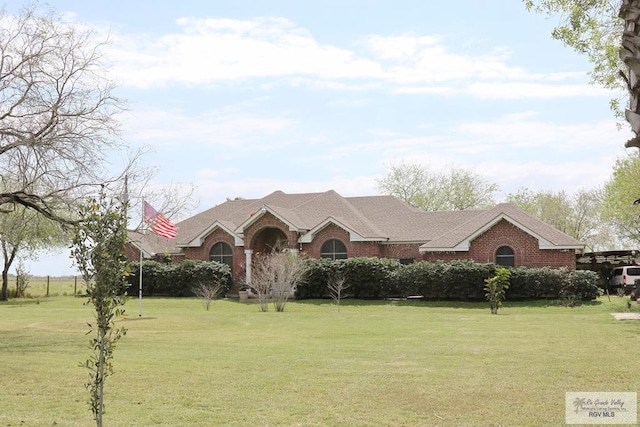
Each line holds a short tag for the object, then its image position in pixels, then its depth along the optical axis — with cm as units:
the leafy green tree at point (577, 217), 7031
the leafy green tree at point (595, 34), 2391
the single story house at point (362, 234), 3719
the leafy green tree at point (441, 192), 7122
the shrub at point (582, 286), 3375
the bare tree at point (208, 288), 3909
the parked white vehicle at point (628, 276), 4044
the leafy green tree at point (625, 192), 3516
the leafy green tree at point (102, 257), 798
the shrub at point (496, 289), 3003
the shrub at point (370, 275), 3775
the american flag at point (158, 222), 2227
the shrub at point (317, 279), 3903
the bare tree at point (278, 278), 3294
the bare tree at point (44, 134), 1930
